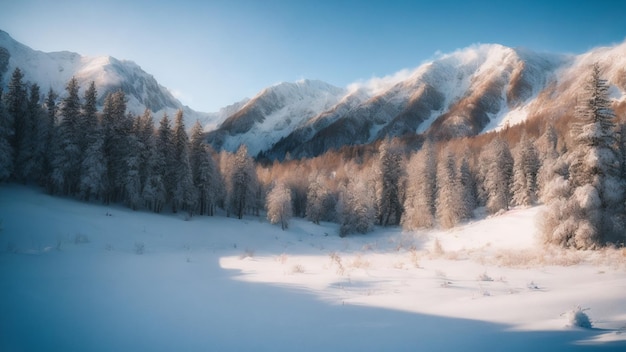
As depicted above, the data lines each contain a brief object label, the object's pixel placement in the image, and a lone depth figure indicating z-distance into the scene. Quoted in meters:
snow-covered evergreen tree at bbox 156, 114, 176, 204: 44.72
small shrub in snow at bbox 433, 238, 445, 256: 21.77
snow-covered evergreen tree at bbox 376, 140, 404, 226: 58.22
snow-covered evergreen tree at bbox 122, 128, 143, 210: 39.91
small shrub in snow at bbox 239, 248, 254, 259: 17.17
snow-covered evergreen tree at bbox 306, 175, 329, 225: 61.88
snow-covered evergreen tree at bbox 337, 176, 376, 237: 51.38
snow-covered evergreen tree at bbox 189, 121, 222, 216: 48.34
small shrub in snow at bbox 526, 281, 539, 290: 9.34
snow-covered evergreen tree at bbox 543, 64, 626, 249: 19.52
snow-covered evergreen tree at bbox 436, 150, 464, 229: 44.59
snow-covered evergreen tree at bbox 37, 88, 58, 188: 38.28
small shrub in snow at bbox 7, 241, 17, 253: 11.88
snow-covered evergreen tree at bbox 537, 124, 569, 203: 22.50
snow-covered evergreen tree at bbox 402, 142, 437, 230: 48.75
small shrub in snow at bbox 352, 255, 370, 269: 13.43
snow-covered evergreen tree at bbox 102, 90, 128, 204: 41.06
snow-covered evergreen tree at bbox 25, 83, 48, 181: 38.78
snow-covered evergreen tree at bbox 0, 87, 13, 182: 33.88
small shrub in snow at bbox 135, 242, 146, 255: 17.07
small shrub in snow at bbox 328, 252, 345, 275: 11.17
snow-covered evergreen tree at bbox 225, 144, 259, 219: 55.66
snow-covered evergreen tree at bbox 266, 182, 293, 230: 50.99
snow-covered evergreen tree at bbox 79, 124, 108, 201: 37.19
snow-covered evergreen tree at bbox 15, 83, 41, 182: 38.22
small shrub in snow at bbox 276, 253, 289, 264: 15.32
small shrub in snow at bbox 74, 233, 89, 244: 17.79
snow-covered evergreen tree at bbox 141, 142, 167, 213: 40.97
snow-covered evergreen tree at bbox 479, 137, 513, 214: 46.62
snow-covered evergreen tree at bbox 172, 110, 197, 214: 44.31
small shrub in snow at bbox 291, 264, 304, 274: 11.67
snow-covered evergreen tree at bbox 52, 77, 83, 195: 37.22
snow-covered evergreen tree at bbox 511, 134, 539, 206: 44.72
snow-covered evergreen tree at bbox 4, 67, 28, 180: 37.41
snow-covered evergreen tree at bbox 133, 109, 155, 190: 42.31
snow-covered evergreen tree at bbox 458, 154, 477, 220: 45.50
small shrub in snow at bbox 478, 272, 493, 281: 10.82
